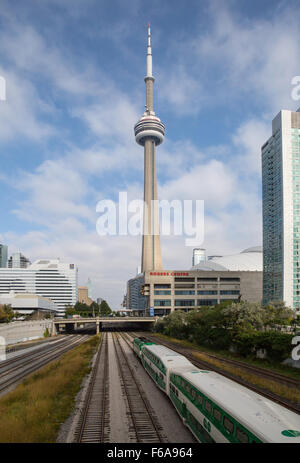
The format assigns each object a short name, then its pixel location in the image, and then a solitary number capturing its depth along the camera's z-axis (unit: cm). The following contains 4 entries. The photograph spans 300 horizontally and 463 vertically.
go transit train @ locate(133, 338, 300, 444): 1212
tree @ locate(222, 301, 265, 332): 5234
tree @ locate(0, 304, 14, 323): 9568
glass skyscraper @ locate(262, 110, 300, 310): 10294
